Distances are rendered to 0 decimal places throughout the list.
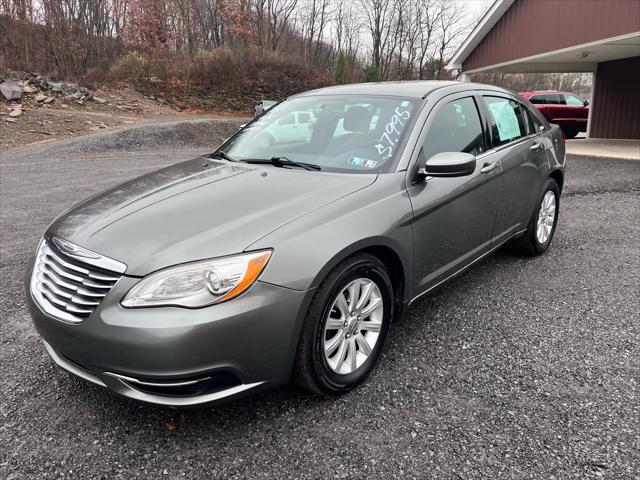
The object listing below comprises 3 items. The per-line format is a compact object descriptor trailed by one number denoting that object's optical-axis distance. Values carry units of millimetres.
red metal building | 12203
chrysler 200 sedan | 1983
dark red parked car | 19078
